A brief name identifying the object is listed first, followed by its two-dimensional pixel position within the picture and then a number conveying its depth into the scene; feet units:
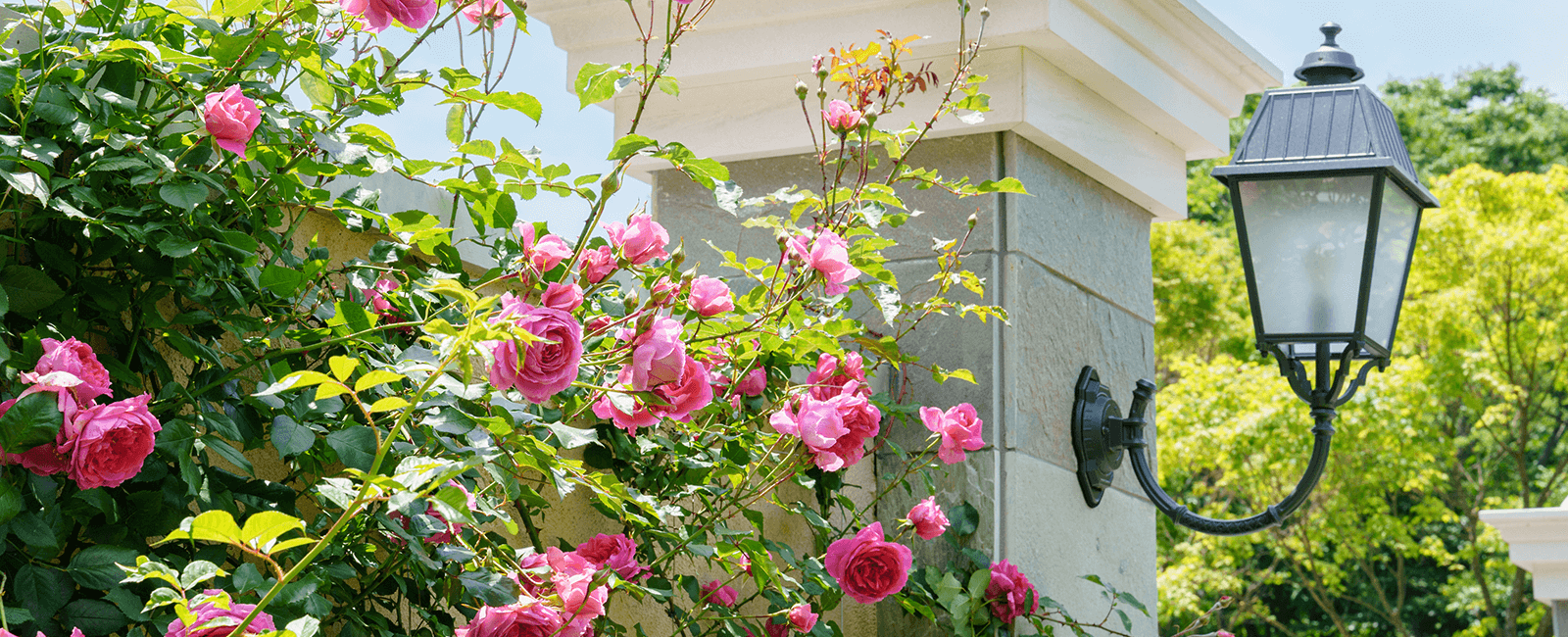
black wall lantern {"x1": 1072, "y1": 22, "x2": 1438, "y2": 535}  8.07
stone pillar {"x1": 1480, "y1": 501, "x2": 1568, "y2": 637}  18.65
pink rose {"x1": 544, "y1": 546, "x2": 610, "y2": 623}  4.36
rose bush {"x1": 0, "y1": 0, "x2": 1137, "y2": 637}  3.72
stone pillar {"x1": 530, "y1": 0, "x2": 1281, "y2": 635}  7.98
